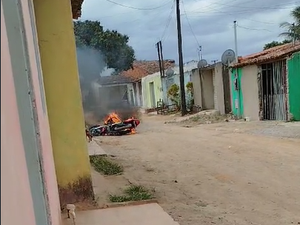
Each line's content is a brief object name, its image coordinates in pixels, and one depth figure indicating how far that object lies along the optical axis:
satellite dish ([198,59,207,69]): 23.71
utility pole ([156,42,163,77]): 34.56
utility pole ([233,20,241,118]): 18.88
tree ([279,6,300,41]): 20.69
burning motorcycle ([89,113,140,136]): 16.08
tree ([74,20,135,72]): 27.97
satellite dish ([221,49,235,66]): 19.72
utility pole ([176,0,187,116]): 24.31
